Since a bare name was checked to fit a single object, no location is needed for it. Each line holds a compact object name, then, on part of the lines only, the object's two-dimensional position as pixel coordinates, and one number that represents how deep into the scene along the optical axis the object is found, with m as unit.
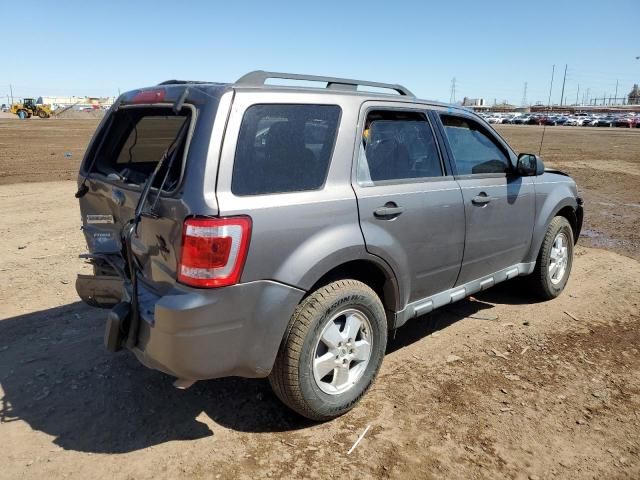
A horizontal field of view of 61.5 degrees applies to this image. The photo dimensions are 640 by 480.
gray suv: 2.63
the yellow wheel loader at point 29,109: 58.65
